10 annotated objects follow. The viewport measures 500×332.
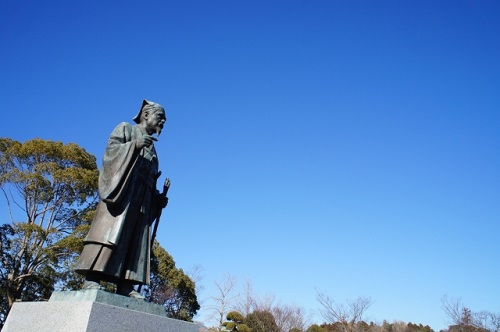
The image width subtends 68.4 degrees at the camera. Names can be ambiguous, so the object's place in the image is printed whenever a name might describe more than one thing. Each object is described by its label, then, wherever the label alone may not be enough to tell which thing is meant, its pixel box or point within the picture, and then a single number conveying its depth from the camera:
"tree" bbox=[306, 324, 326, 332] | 30.94
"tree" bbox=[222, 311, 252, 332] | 27.81
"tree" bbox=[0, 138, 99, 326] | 15.99
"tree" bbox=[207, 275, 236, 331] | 29.81
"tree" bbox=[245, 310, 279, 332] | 30.32
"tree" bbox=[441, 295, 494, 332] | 22.39
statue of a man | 4.20
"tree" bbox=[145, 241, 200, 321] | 25.73
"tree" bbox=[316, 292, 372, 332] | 27.08
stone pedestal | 3.45
